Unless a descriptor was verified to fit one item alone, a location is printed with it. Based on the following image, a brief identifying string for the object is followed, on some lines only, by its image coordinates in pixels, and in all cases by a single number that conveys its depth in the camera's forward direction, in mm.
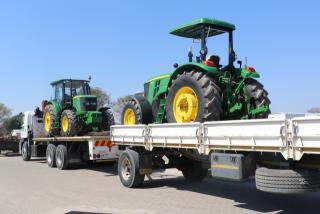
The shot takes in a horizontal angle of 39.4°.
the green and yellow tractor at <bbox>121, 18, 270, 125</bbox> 8844
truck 14406
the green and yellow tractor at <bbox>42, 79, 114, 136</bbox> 17141
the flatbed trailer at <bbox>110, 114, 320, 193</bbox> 6188
